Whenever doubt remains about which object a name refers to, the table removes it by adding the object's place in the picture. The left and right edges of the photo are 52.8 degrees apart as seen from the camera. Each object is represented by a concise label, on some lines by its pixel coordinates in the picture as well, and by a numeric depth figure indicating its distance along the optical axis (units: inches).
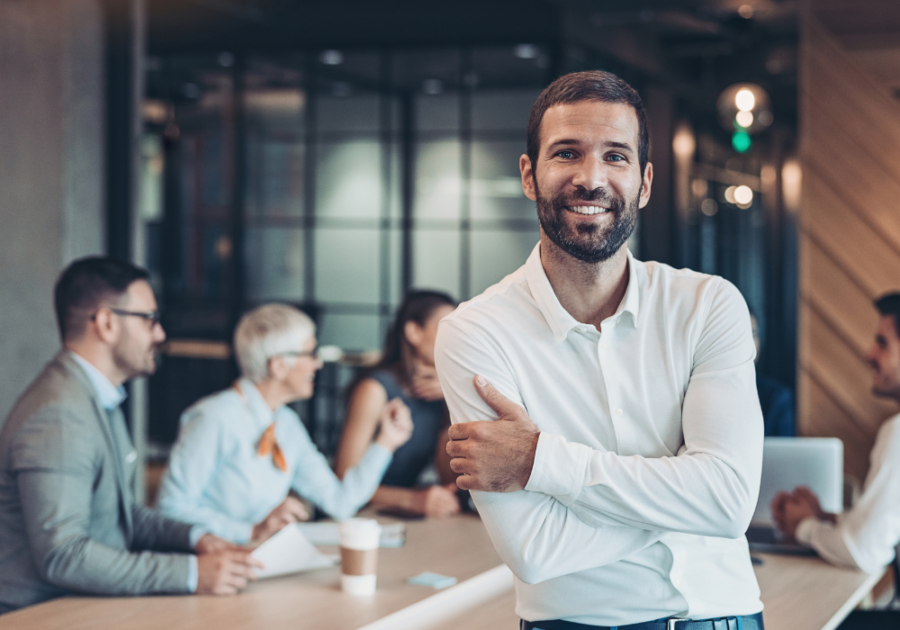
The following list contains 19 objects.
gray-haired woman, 107.1
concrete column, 154.3
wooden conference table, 76.6
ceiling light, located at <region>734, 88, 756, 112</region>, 210.1
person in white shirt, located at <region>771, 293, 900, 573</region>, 95.0
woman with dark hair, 133.0
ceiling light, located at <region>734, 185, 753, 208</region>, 413.7
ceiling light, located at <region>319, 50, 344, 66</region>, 249.6
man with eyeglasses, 81.5
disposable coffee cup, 81.9
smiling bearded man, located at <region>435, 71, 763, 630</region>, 53.2
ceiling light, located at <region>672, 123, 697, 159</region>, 339.0
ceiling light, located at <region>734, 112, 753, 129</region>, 209.8
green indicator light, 209.3
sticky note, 87.0
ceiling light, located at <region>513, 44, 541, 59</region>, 234.7
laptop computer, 105.6
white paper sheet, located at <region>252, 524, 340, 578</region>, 85.5
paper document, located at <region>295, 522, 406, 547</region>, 100.3
